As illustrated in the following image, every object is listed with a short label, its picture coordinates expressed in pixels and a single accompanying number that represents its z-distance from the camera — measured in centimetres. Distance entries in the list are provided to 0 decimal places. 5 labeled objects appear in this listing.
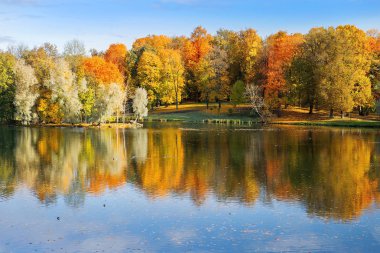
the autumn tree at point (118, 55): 9275
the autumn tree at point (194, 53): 8925
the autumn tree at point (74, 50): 8806
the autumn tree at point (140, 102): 6425
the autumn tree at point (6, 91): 6694
